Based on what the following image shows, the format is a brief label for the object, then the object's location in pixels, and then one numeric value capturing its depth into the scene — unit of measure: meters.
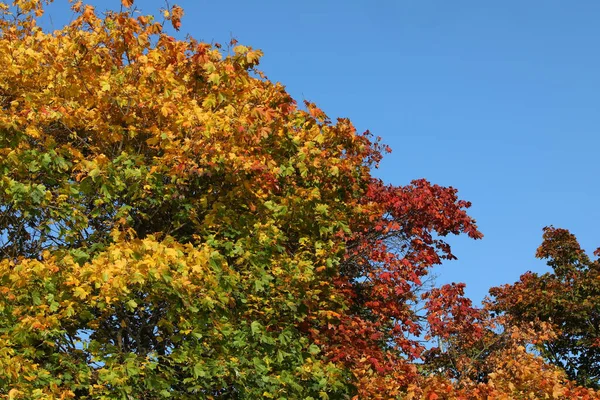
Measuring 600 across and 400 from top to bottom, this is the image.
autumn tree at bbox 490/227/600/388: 31.84
